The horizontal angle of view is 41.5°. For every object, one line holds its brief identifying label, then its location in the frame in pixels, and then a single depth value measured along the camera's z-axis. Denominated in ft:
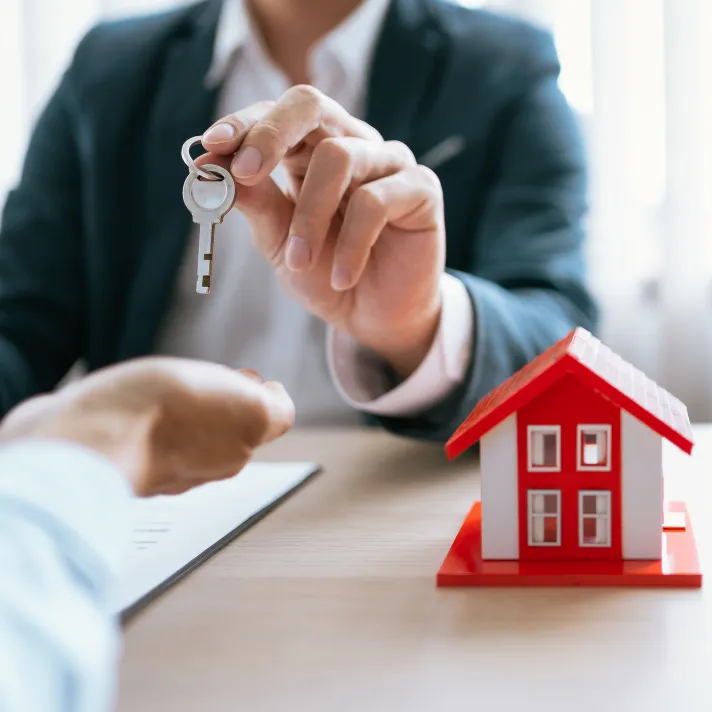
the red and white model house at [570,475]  1.72
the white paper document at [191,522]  1.74
